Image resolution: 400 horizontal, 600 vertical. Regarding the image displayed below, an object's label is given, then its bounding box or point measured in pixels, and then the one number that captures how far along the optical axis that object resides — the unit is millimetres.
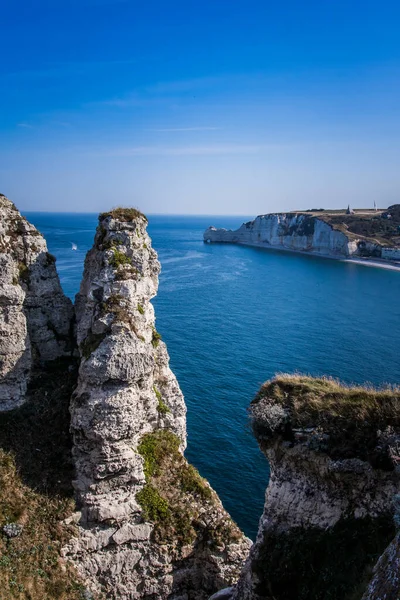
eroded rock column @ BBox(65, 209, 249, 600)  19344
